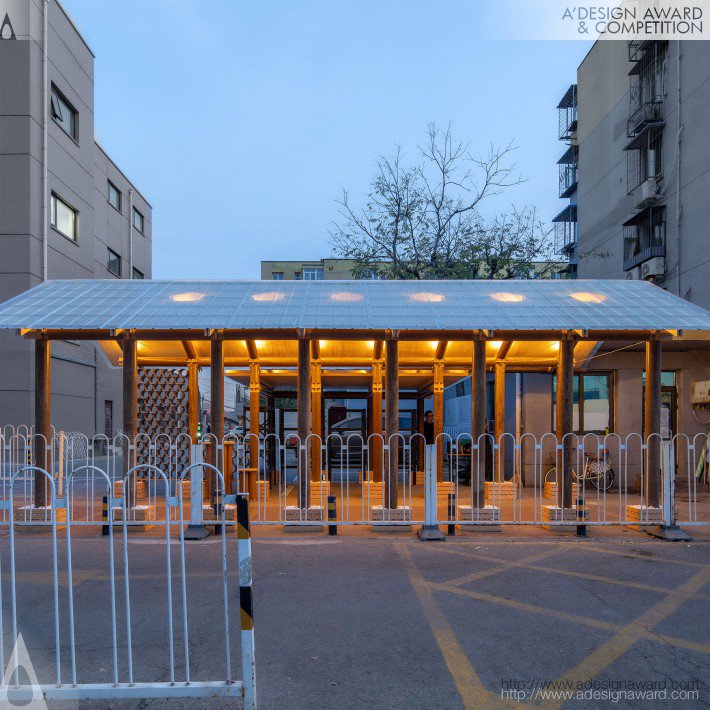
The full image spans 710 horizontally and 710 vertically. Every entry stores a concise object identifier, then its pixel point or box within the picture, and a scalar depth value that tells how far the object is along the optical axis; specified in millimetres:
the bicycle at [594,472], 13250
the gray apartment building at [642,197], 13750
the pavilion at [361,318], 9102
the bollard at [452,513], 8727
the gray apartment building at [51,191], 19766
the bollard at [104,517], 8727
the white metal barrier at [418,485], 8844
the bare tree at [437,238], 25250
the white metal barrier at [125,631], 3559
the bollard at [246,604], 3467
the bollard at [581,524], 8750
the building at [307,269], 55219
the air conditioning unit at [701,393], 13156
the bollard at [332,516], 8766
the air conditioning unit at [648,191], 20156
